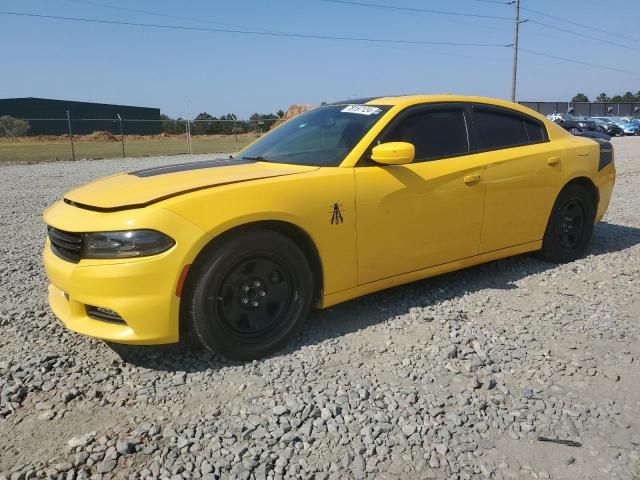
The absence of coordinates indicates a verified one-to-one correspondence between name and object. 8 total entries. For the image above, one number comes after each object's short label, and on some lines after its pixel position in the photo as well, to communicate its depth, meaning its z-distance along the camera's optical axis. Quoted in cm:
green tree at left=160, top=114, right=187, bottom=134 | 4181
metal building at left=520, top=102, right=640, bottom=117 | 5300
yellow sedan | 291
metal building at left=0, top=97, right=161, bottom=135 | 5094
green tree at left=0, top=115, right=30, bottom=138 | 4112
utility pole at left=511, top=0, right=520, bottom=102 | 4175
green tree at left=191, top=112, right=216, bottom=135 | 3691
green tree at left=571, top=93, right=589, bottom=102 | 9883
